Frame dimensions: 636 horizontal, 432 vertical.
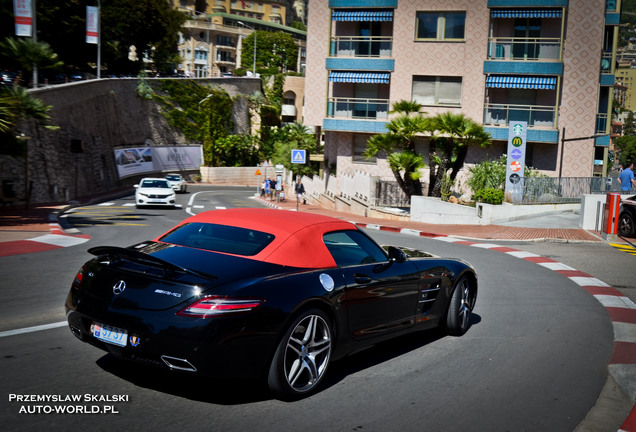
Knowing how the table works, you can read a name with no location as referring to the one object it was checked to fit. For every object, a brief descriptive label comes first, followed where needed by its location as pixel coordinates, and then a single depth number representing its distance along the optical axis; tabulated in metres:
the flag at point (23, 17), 27.61
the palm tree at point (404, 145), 27.95
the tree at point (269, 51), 102.88
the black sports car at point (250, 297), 4.52
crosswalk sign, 32.16
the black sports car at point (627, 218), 19.33
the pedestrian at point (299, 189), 35.72
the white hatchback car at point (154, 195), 30.14
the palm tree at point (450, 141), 27.17
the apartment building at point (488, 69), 33.97
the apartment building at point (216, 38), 113.50
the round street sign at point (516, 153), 25.62
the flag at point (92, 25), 43.22
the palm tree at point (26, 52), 22.78
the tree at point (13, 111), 17.89
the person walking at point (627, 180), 25.06
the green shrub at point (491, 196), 24.62
